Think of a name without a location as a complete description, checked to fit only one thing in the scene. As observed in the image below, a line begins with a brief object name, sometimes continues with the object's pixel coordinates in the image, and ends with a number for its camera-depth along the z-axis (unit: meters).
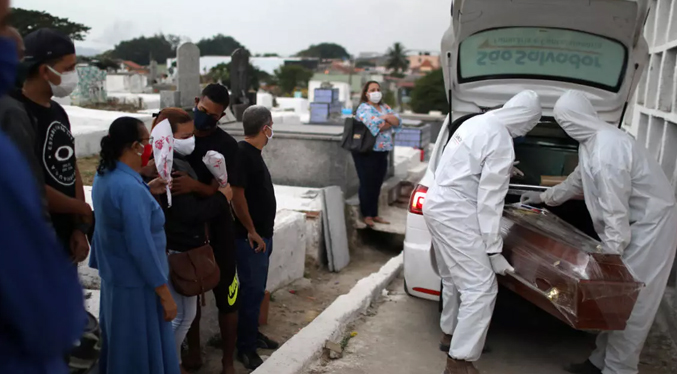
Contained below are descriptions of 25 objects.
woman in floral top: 7.55
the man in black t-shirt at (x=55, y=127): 2.83
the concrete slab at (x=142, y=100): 17.32
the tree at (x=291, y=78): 47.04
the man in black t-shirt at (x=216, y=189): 3.63
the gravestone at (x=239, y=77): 11.08
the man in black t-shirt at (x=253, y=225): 3.98
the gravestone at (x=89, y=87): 17.83
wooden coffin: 3.17
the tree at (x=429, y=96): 42.03
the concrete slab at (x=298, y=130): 8.54
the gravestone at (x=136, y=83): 27.11
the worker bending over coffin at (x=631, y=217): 3.54
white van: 4.39
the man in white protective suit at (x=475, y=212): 3.58
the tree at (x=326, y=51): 122.31
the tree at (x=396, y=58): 85.62
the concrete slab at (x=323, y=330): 3.66
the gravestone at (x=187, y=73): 11.52
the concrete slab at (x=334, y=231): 7.21
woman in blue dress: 2.77
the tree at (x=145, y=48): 81.51
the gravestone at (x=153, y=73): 28.52
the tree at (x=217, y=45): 101.70
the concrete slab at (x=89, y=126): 8.93
